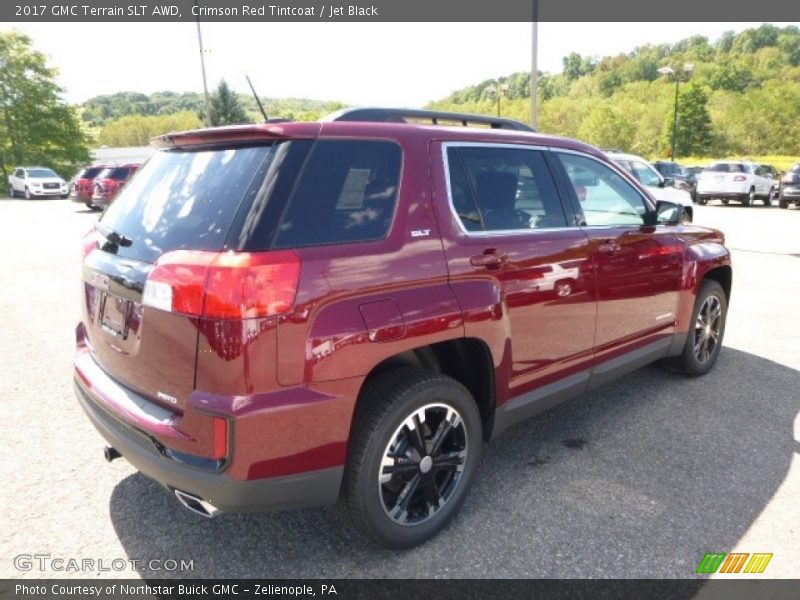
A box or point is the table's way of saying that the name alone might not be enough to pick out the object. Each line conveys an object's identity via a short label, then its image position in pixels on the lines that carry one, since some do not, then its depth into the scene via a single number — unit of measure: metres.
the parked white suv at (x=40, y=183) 29.33
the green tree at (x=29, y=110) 40.47
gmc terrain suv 2.09
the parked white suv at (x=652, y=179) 11.96
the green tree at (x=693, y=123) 68.75
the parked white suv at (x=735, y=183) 22.39
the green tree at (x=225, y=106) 49.53
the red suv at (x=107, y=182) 18.50
